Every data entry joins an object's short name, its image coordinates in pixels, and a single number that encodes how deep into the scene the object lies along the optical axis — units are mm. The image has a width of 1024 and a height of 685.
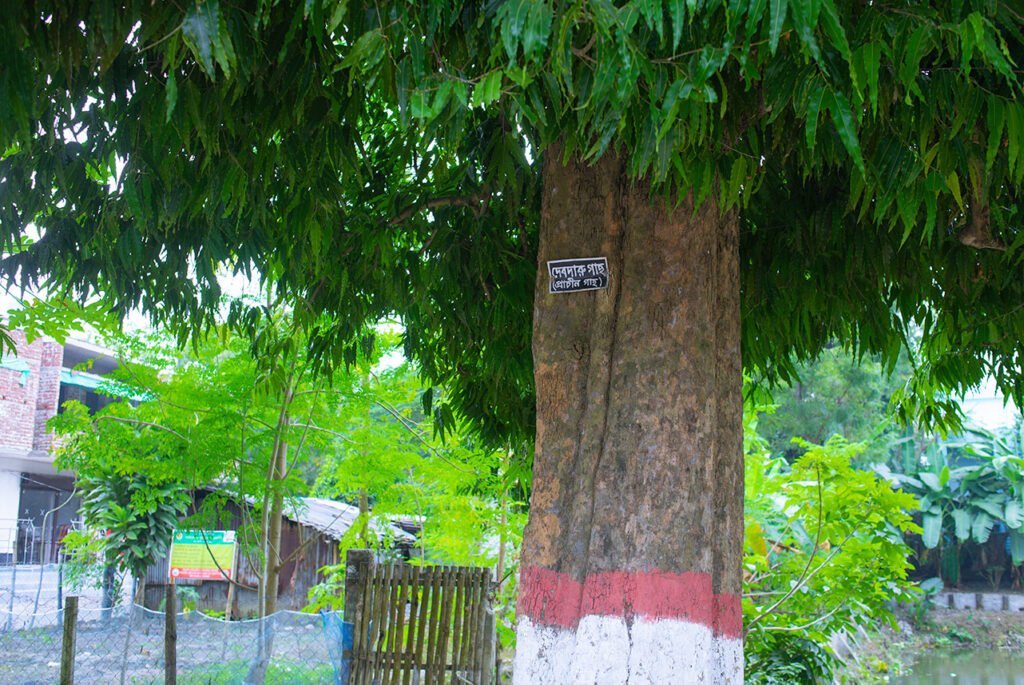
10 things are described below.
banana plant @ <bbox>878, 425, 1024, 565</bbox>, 28344
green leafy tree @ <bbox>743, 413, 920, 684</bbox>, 8289
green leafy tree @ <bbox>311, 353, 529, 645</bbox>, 10859
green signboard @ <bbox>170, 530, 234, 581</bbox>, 12508
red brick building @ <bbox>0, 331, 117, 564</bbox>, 19875
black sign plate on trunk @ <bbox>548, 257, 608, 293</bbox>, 3570
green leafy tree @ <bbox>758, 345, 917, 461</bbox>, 26219
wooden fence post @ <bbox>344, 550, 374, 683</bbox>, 7191
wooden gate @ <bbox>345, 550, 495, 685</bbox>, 7230
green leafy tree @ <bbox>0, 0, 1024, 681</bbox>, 2732
